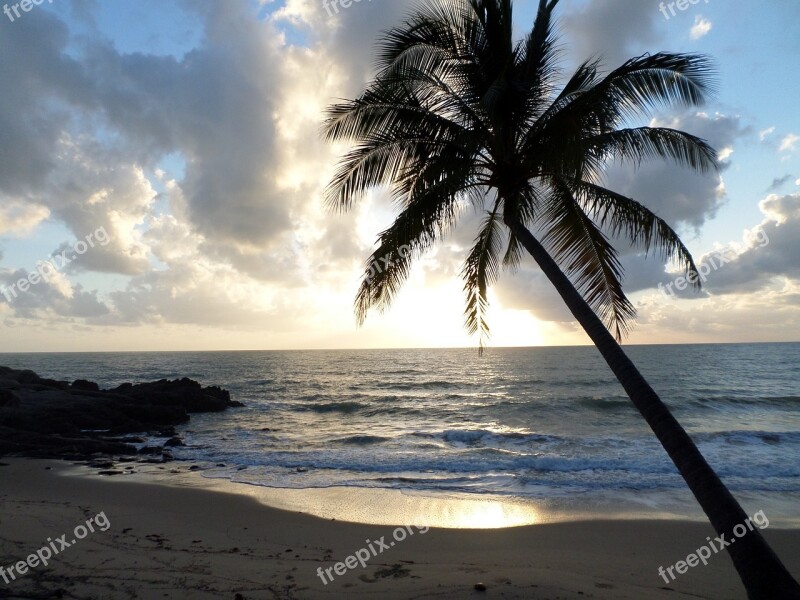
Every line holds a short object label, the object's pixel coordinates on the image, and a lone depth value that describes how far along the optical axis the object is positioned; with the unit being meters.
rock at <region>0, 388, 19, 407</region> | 19.30
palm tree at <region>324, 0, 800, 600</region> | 5.36
